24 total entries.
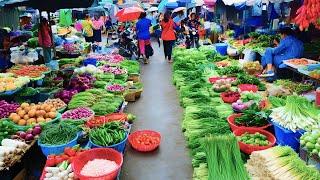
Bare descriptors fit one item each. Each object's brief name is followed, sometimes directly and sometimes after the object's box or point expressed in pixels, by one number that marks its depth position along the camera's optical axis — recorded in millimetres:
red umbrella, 12734
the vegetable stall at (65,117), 4102
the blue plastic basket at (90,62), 10109
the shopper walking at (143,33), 12469
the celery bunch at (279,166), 3288
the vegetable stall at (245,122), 3543
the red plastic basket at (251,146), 4371
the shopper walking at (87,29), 15969
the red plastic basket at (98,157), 3809
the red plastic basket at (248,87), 7350
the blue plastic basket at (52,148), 4387
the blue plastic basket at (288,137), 4303
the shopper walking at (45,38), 9719
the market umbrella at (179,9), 16125
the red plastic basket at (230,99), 6783
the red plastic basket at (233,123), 5049
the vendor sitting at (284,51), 7863
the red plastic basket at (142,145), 5297
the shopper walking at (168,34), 12656
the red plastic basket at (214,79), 8195
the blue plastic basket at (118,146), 4559
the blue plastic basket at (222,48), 12377
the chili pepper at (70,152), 4193
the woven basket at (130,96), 8009
